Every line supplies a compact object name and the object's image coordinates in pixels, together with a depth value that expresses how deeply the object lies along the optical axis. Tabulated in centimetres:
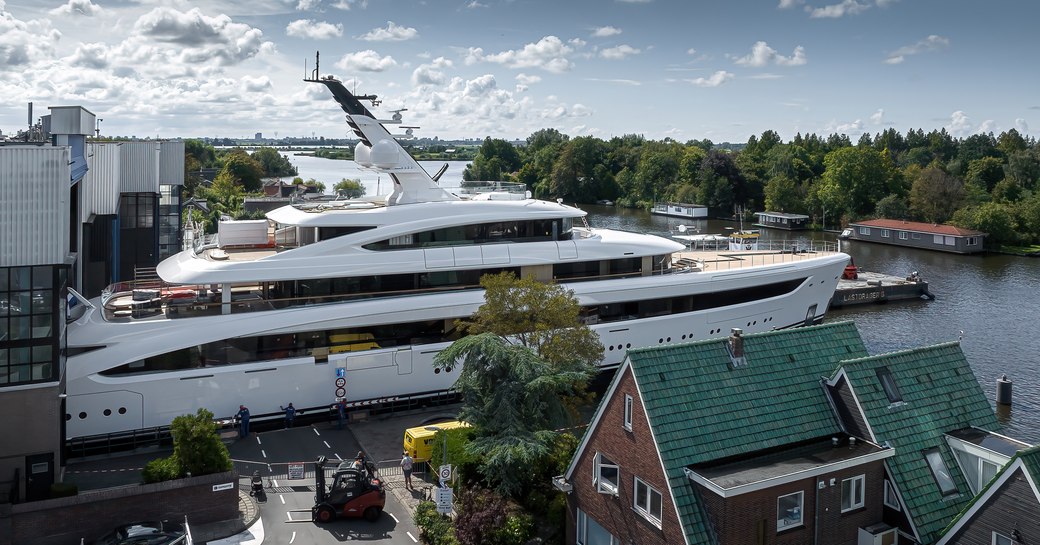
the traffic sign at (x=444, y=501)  1539
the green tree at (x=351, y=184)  8118
